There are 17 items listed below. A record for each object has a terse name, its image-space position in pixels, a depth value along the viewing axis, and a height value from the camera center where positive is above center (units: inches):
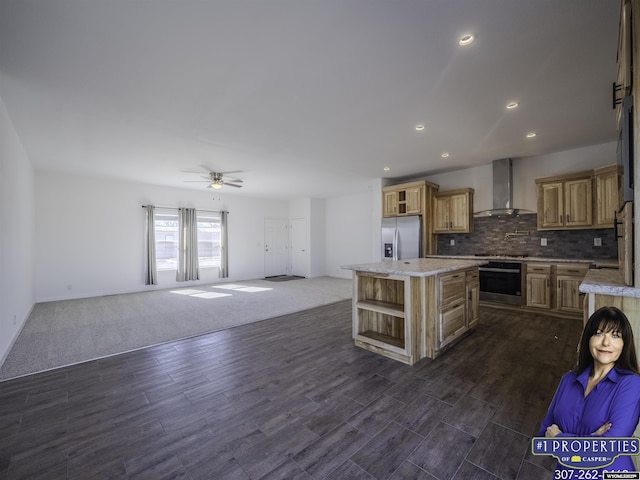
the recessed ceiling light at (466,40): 79.7 +58.1
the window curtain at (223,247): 327.0 -9.1
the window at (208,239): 317.4 +0.4
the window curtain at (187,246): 297.0 -7.0
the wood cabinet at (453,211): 220.2 +22.4
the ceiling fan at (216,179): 227.7 +50.7
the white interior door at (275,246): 374.0 -9.7
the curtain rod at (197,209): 284.3 +33.5
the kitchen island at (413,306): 112.3 -29.5
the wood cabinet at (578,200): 159.5 +24.1
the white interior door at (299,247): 377.4 -10.7
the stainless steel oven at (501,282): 185.2 -30.0
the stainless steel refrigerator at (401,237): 228.5 +1.5
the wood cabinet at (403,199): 229.0 +34.3
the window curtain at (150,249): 274.1 -9.9
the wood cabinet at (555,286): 165.5 -29.7
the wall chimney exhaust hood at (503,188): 202.5 +37.0
